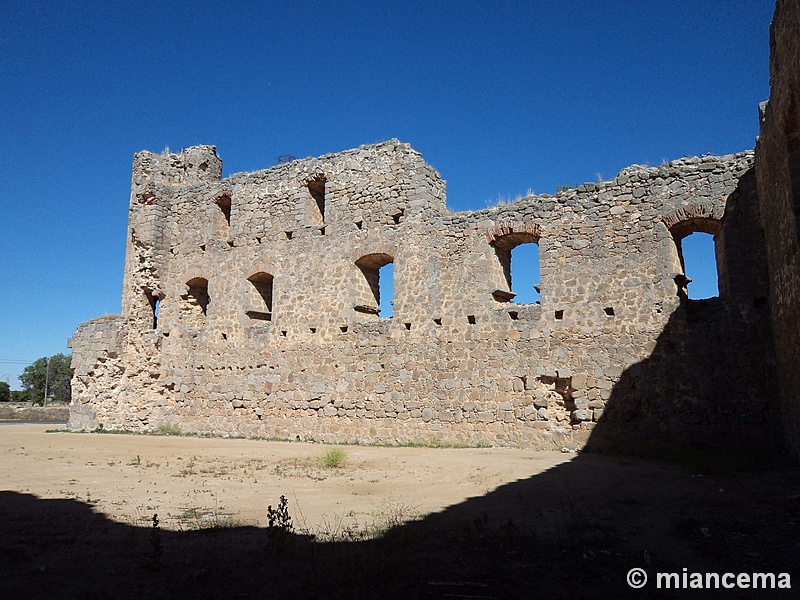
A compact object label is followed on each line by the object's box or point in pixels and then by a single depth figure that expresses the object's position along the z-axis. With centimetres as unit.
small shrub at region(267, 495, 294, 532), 432
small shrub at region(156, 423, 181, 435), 1466
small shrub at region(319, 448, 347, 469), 869
